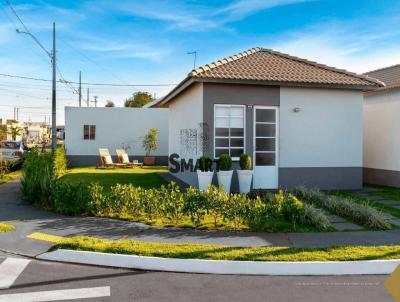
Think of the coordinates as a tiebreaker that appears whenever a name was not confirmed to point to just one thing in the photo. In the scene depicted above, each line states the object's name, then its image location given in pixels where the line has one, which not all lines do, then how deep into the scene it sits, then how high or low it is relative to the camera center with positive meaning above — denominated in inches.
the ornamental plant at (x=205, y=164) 459.8 -16.4
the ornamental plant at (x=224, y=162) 457.4 -14.0
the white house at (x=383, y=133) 573.6 +25.8
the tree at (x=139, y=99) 2393.0 +301.7
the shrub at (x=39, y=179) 427.8 -33.4
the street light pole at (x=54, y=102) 797.2 +91.3
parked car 834.4 -4.2
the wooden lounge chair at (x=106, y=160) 878.4 -25.0
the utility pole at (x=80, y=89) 1679.3 +247.0
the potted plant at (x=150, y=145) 970.7 +9.9
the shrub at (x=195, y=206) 331.6 -45.9
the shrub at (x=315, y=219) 323.9 -55.4
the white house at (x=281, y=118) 489.4 +40.3
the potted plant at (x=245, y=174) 467.8 -27.8
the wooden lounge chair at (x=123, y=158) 907.4 -20.9
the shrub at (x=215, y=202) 330.0 -42.5
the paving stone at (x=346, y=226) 326.3 -62.3
